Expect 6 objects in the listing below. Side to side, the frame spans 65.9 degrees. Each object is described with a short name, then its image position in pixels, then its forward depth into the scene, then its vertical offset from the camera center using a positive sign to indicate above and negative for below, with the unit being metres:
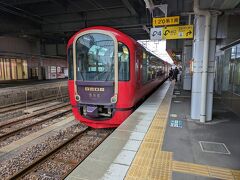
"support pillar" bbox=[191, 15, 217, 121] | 5.05 +0.22
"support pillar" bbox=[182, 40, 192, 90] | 13.25 +0.96
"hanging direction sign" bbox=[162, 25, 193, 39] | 7.86 +1.86
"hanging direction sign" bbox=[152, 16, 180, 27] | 7.53 +2.23
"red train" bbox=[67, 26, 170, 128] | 5.26 -0.02
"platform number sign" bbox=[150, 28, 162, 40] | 8.22 +1.86
